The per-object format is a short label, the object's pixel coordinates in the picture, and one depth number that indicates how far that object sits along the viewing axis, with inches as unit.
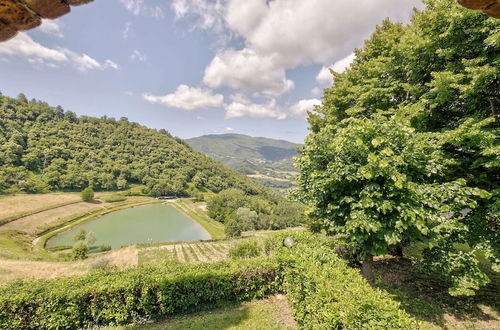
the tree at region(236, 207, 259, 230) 3467.0
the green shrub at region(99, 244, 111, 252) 2282.2
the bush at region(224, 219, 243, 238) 2908.5
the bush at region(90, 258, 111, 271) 1186.8
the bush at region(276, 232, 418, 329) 184.7
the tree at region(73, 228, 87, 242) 2241.6
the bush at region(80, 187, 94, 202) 3484.3
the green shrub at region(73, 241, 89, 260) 1718.3
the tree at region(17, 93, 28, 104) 5541.3
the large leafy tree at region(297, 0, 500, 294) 276.2
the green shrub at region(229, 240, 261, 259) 1059.9
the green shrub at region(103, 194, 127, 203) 3837.1
